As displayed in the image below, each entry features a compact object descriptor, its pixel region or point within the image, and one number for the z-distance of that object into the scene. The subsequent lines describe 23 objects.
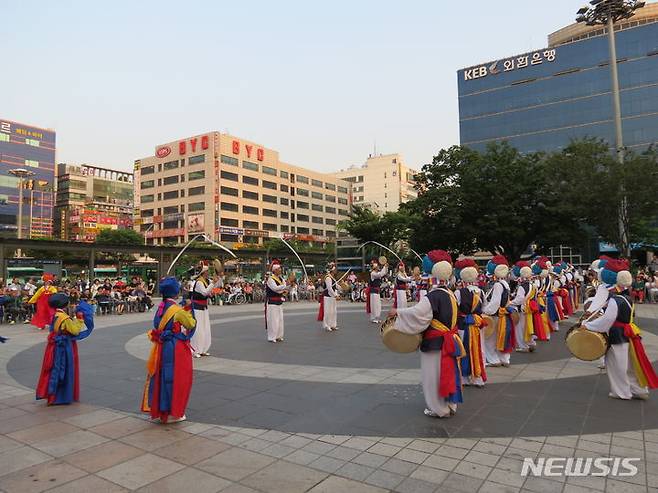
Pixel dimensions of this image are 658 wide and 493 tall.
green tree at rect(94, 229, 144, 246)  73.50
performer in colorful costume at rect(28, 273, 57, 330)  9.94
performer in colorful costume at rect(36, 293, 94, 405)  6.52
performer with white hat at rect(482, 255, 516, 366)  8.95
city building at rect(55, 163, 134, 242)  102.50
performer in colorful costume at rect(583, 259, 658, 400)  6.64
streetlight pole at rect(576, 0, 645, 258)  22.92
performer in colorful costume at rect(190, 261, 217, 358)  10.40
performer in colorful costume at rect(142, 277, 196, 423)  5.63
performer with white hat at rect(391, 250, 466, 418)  5.75
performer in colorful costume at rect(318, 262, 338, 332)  14.55
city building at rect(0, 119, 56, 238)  103.25
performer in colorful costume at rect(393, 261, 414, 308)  16.23
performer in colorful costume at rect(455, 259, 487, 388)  7.18
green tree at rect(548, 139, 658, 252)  22.20
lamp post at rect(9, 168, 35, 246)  51.61
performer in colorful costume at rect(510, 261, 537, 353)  9.97
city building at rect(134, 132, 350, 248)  77.25
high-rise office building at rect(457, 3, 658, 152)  63.59
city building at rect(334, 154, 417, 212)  119.31
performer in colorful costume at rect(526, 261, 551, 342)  10.64
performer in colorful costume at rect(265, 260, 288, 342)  12.02
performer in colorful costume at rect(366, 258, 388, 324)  16.25
